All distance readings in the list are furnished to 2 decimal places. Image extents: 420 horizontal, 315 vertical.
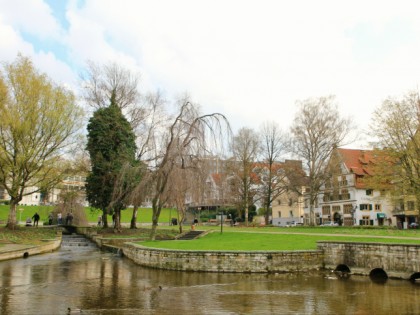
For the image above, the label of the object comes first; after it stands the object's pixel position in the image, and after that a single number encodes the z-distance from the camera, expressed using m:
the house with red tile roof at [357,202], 61.19
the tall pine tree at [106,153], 38.47
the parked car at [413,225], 48.62
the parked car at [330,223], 61.72
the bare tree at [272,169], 49.72
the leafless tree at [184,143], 25.69
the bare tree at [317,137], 43.19
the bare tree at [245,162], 48.38
